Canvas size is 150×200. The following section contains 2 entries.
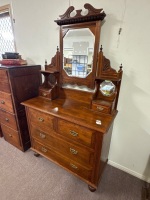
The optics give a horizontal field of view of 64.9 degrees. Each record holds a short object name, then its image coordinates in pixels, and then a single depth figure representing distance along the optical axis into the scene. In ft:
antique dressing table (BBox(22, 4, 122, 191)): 3.73
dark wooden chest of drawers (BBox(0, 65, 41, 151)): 4.75
